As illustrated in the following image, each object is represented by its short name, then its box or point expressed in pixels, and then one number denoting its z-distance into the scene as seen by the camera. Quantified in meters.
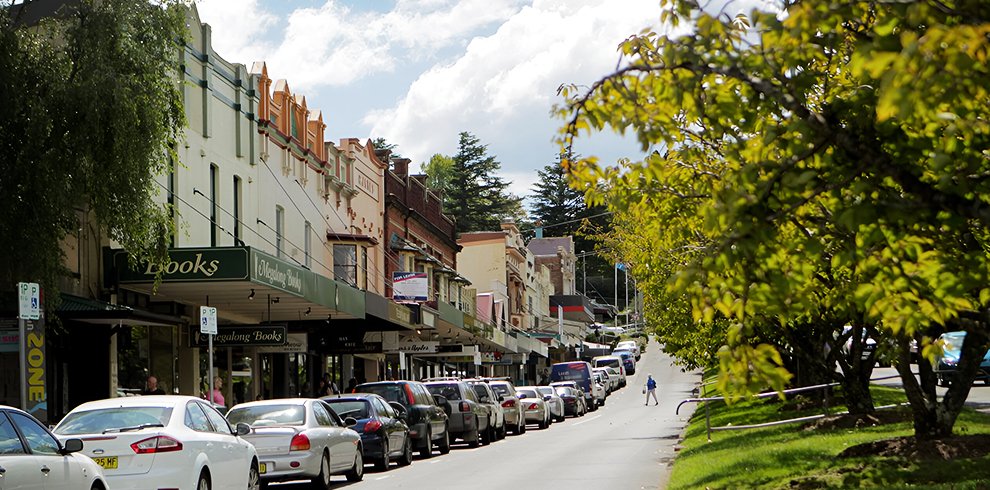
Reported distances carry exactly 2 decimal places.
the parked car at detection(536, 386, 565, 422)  47.94
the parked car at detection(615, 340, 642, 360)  107.34
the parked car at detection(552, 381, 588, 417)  52.22
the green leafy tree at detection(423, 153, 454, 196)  122.23
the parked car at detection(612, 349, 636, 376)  97.34
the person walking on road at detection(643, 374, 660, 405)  60.44
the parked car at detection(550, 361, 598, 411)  60.67
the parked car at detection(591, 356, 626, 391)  84.03
